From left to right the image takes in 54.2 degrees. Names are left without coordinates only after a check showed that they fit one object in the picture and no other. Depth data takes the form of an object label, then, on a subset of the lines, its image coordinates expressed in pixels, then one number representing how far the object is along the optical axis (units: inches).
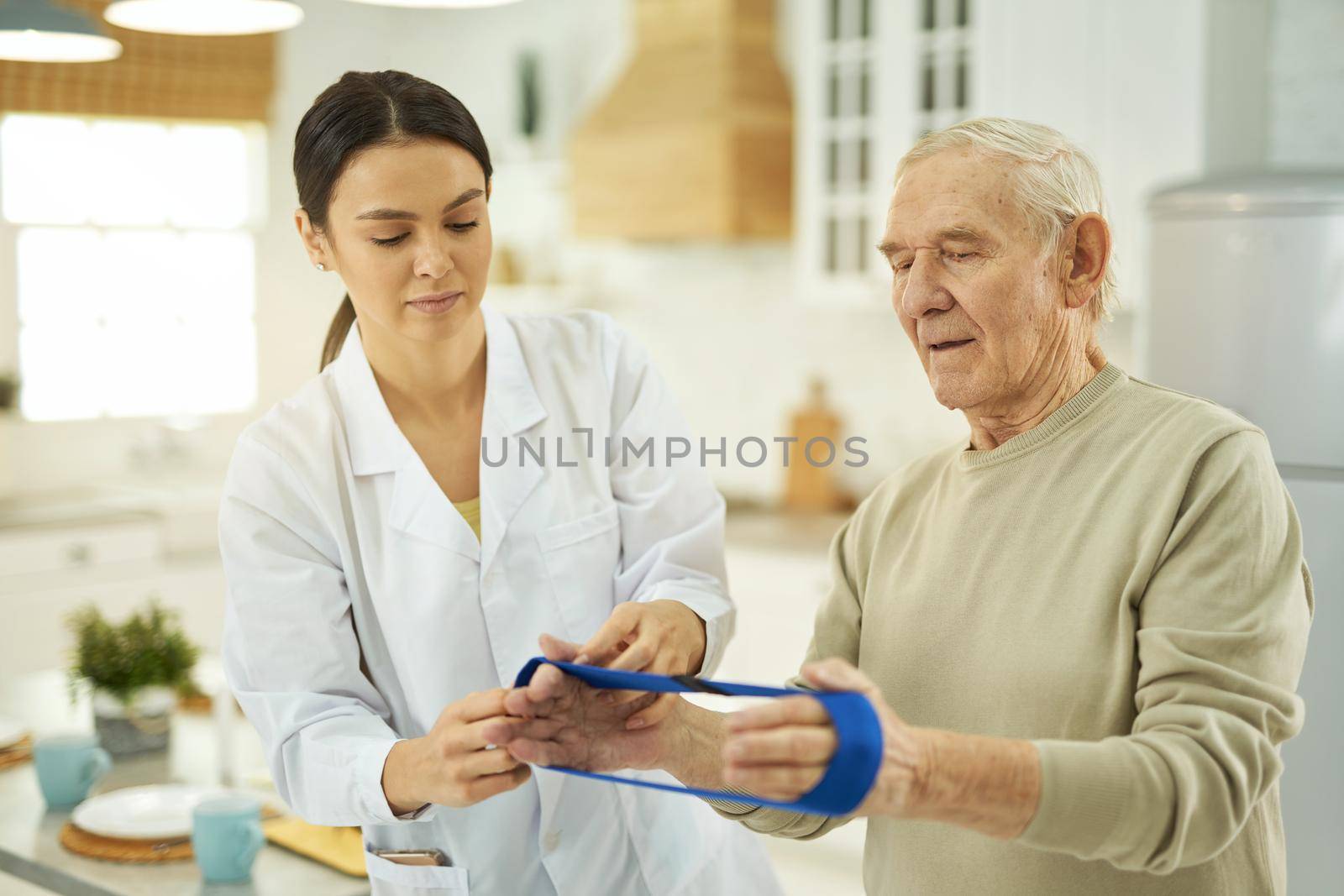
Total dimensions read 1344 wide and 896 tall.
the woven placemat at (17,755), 87.2
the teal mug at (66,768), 77.6
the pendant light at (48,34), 81.0
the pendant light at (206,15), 68.1
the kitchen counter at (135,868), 67.4
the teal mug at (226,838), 66.2
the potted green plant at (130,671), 86.8
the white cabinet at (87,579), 160.4
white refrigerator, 111.6
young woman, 51.4
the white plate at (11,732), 89.5
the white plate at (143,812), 72.2
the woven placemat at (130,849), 70.5
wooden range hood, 163.9
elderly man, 37.0
